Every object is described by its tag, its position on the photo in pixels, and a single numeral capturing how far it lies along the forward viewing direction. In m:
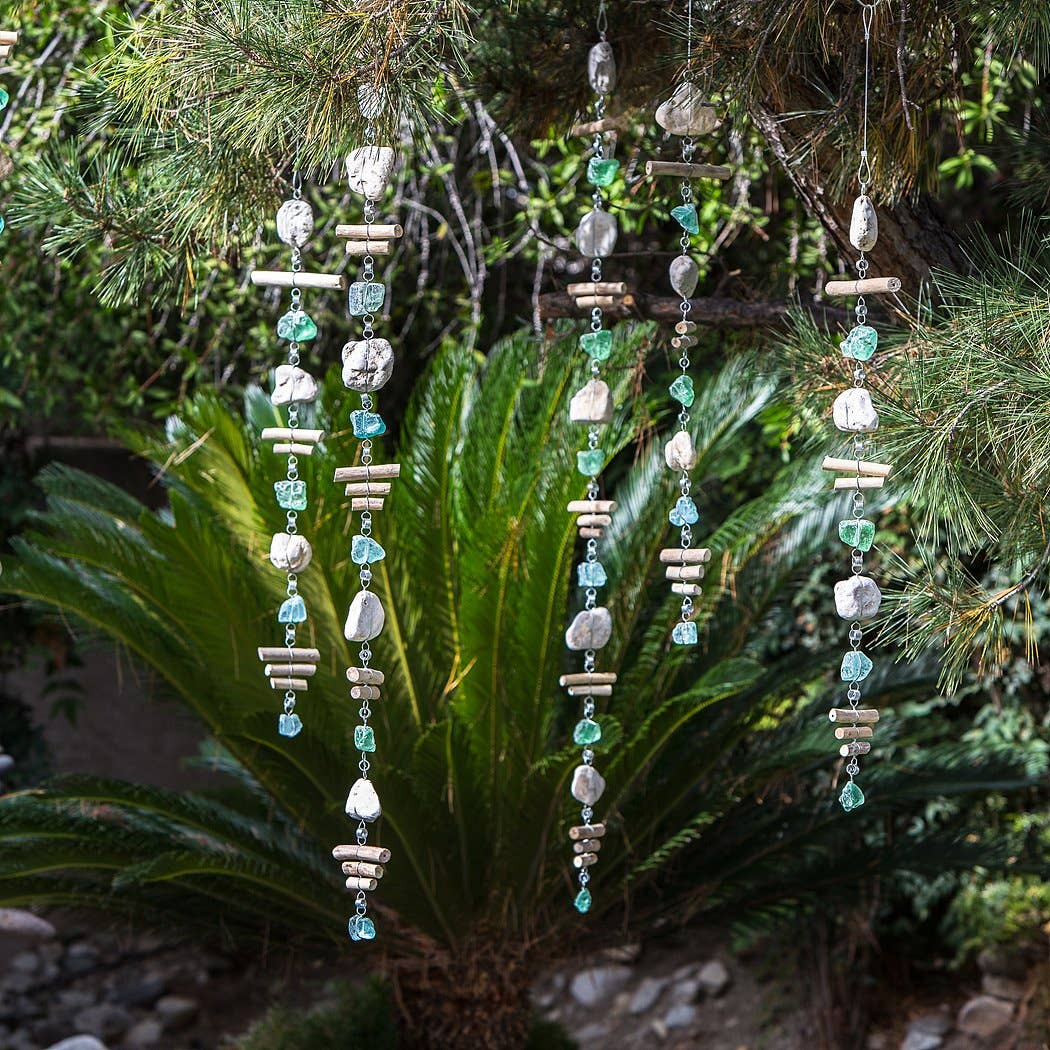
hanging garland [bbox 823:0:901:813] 2.76
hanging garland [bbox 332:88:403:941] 2.79
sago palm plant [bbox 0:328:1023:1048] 3.97
